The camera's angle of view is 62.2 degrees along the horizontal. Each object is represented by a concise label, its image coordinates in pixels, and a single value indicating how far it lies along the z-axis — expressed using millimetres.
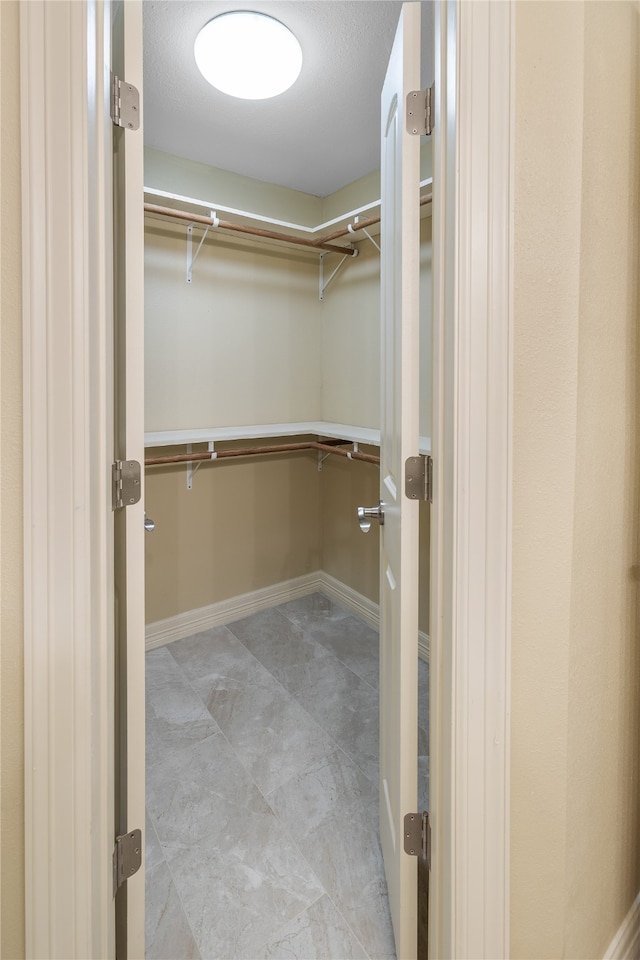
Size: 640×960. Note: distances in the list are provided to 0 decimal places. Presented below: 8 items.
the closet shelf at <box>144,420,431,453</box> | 2576
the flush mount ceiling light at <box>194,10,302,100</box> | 1700
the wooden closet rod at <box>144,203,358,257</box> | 2484
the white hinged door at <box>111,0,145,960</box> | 998
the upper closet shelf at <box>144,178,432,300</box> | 2511
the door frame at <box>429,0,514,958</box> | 875
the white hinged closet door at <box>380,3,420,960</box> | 1064
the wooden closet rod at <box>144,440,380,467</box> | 2654
